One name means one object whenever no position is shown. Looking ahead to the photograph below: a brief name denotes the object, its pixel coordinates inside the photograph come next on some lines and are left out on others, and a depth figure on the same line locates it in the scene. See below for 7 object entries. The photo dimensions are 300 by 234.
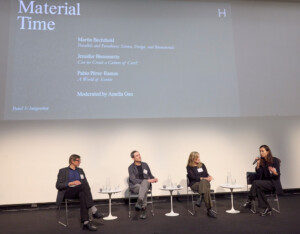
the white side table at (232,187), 3.99
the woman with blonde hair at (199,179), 3.88
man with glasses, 3.48
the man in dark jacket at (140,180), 3.94
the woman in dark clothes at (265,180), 3.87
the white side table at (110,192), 3.84
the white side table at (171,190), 4.01
